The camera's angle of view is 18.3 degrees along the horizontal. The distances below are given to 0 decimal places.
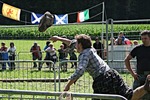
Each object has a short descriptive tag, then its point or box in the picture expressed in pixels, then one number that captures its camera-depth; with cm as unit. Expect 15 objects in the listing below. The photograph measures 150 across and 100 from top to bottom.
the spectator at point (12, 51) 1767
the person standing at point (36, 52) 1816
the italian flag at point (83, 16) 2005
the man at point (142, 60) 823
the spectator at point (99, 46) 1583
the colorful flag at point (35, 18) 2010
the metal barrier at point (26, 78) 1179
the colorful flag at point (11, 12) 1972
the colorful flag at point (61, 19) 1909
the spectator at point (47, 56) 1766
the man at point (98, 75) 678
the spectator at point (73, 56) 1709
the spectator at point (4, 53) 1384
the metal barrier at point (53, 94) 538
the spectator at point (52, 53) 1722
